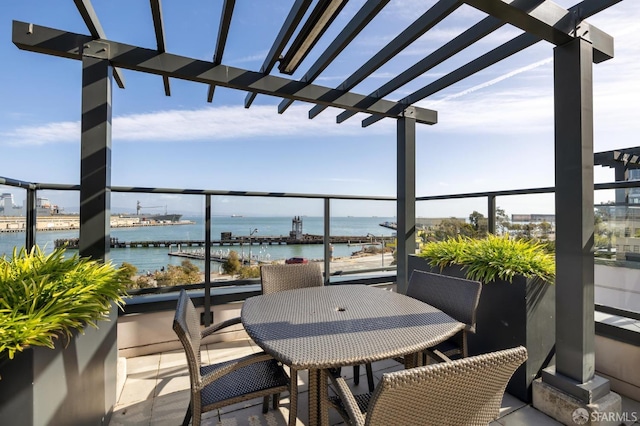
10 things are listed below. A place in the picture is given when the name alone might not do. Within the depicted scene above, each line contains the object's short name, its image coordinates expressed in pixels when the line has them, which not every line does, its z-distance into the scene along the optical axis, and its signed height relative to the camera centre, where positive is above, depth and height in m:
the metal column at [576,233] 1.98 -0.11
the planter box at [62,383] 1.16 -0.78
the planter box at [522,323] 2.17 -0.81
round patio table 1.28 -0.59
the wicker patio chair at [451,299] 1.91 -0.59
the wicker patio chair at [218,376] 1.39 -0.89
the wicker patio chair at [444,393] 0.83 -0.54
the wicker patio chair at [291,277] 2.54 -0.55
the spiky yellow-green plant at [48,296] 1.21 -0.41
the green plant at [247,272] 3.57 -0.68
